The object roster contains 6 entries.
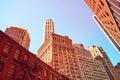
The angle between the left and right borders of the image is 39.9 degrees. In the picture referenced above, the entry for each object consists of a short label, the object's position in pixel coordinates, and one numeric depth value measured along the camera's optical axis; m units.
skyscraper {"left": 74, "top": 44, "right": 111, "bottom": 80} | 107.54
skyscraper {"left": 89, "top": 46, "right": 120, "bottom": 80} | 136.79
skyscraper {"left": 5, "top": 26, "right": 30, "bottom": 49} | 130.25
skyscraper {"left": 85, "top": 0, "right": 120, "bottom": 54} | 29.30
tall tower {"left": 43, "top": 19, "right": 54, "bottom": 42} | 148.88
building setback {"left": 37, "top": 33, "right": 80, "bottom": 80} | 89.51
